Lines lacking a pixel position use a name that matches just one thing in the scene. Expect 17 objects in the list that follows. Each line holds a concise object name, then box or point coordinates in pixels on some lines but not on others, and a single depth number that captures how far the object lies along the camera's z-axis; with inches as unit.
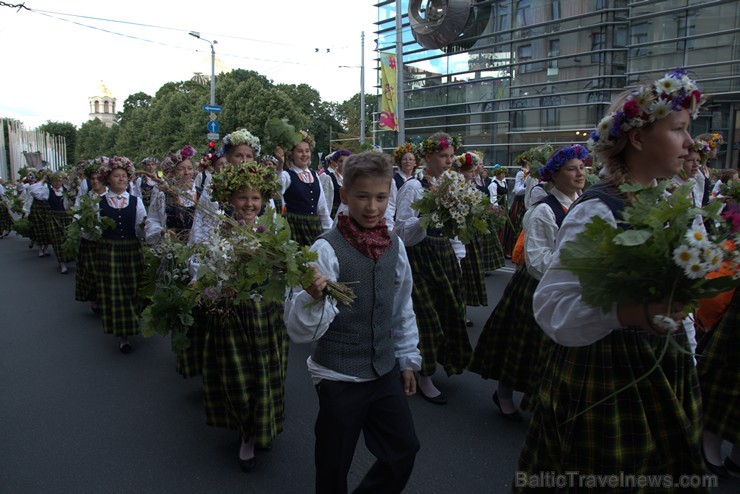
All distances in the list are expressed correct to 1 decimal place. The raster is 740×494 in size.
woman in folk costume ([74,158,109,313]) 285.1
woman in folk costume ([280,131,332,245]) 257.1
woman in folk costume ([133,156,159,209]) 349.7
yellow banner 776.3
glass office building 601.9
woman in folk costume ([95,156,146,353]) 242.4
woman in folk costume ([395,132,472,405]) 173.6
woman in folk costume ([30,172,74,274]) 452.4
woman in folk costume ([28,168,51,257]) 542.6
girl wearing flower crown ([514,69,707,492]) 73.2
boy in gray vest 95.9
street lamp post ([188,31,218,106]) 863.1
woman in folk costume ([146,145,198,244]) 220.8
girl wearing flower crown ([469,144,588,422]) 138.7
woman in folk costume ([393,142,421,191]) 286.1
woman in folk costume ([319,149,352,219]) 383.1
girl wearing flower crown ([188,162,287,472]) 134.9
